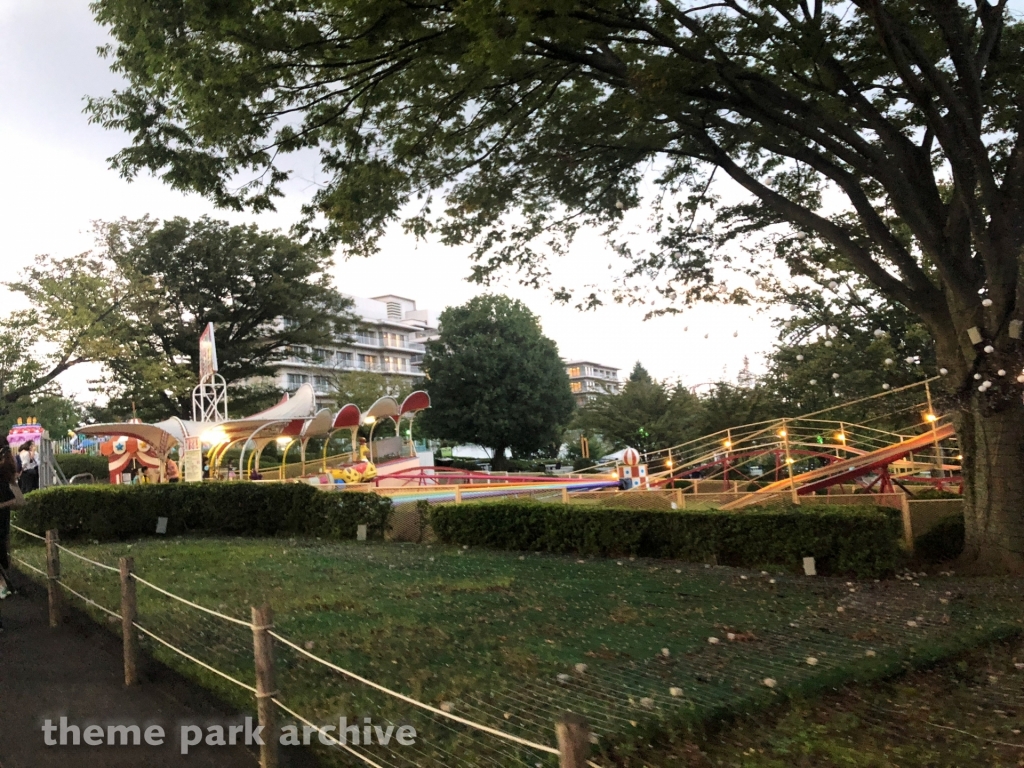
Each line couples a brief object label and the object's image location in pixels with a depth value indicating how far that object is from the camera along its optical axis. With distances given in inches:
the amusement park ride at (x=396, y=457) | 547.2
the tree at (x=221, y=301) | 1305.4
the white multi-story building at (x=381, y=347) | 2699.3
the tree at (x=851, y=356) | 899.4
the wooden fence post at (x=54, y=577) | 286.8
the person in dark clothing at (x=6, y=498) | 300.7
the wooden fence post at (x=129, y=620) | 211.6
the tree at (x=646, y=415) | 1632.6
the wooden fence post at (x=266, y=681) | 146.5
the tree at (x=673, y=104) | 328.2
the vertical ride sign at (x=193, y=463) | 800.3
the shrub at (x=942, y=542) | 412.2
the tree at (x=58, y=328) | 1067.9
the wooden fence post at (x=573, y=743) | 88.5
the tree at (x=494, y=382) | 1850.4
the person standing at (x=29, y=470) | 700.7
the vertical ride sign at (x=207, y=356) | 926.9
